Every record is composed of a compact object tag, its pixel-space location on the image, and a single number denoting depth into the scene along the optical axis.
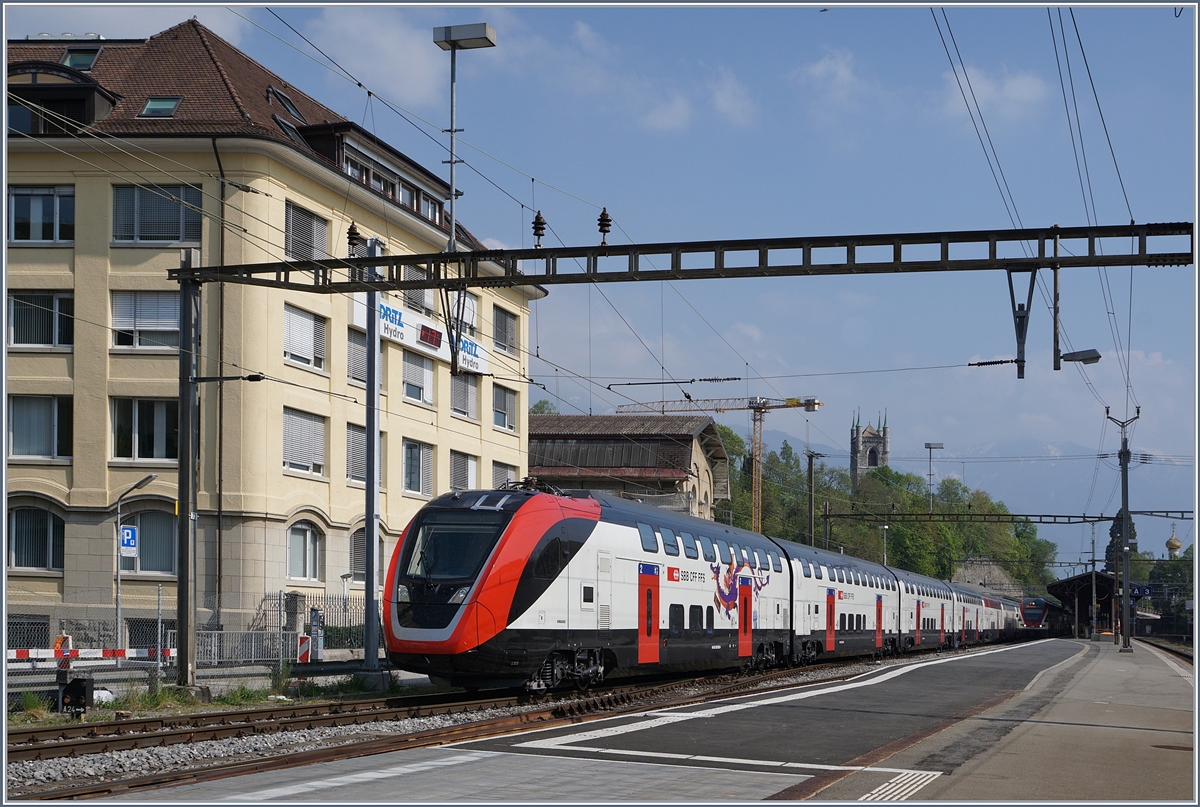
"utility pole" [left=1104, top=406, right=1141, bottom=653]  52.03
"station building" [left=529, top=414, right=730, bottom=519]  69.75
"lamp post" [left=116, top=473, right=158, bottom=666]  31.09
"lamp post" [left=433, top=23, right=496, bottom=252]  29.33
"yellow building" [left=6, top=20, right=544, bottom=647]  33.59
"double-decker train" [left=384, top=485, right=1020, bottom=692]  19.88
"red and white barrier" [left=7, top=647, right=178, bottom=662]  20.83
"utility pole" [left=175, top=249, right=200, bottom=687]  20.70
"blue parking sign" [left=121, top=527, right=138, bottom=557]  24.11
